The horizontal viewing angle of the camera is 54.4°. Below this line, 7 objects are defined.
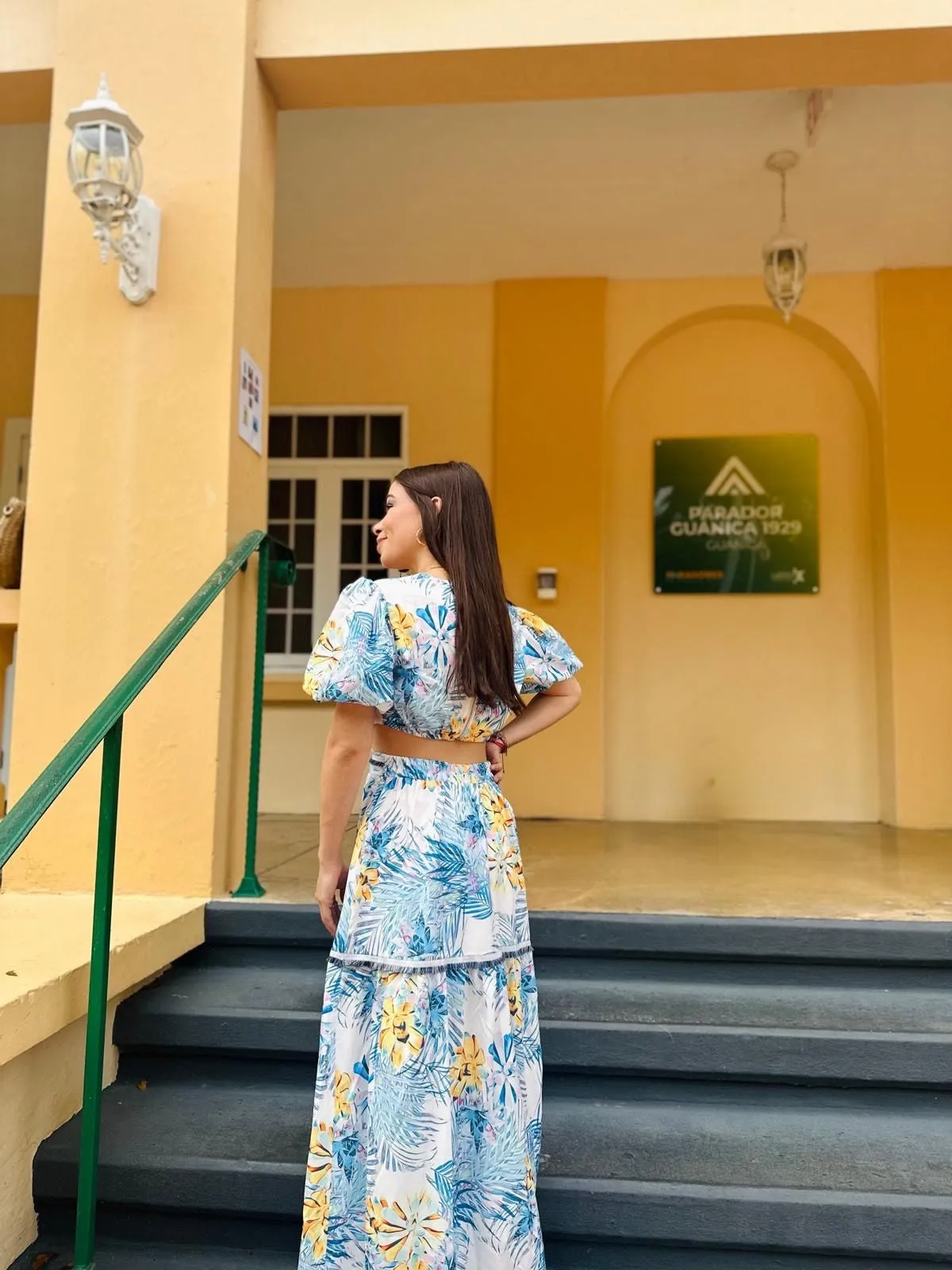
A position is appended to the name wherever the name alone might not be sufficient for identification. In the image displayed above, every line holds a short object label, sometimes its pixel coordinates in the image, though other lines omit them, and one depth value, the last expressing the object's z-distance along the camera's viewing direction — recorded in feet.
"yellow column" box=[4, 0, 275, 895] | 8.96
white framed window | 18.94
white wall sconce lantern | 8.13
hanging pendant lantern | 14.52
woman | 5.08
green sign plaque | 17.95
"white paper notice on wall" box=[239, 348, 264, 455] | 9.59
